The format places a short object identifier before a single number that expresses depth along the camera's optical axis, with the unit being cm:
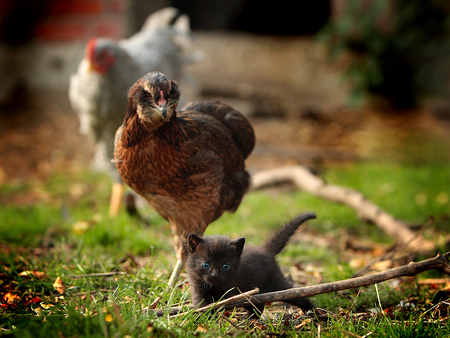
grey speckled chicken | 468
